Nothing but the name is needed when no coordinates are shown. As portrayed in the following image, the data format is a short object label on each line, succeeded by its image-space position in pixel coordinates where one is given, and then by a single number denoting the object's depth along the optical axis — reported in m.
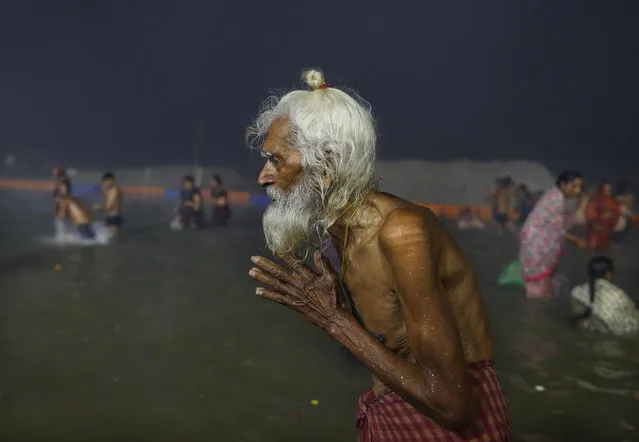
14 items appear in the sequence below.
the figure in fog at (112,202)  10.22
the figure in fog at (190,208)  11.80
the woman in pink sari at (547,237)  6.43
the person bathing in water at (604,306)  5.38
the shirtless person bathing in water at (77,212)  10.16
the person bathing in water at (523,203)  11.66
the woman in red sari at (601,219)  9.11
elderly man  1.52
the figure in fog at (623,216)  9.94
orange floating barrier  14.54
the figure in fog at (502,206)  11.90
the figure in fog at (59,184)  10.23
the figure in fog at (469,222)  12.47
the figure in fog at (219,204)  12.23
